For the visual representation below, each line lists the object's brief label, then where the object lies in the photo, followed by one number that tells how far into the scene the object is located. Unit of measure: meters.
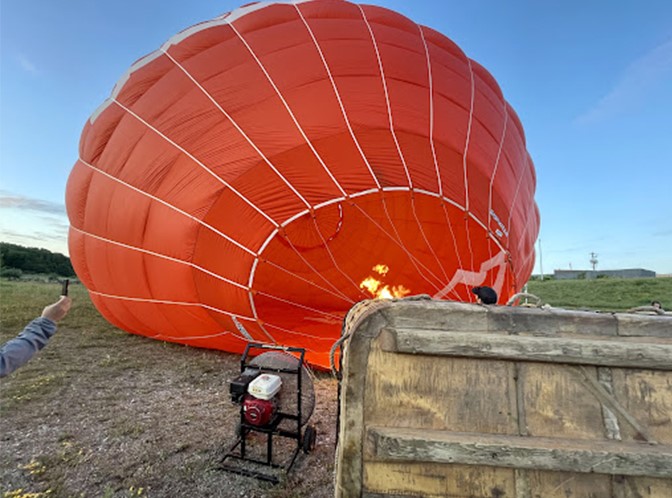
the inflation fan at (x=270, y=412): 2.91
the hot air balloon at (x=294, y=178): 3.76
